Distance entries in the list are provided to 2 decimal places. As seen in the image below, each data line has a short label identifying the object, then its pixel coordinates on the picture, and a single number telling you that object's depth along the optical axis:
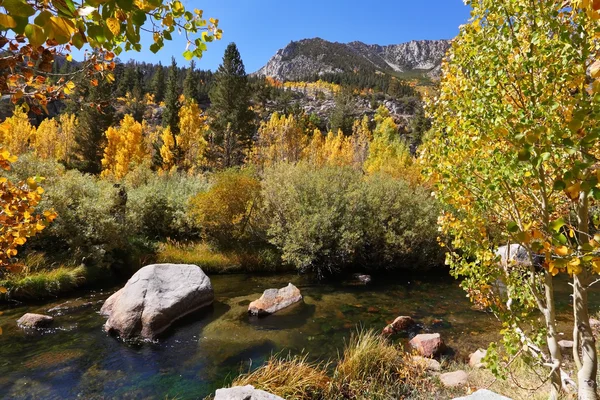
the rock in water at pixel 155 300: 10.06
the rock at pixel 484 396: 4.48
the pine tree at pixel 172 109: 43.81
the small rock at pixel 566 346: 9.34
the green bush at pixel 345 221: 17.41
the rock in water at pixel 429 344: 9.34
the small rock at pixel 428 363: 8.30
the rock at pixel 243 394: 5.43
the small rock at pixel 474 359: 8.53
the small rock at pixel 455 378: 7.53
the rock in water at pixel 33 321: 10.15
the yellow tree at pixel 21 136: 37.93
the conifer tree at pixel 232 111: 38.12
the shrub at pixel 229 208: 19.23
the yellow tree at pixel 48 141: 47.19
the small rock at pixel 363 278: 16.75
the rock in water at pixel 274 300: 11.99
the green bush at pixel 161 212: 19.33
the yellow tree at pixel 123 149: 33.98
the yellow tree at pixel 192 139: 38.41
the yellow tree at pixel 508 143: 3.09
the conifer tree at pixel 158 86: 92.38
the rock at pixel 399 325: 10.80
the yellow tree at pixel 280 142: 42.28
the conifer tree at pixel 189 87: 66.31
